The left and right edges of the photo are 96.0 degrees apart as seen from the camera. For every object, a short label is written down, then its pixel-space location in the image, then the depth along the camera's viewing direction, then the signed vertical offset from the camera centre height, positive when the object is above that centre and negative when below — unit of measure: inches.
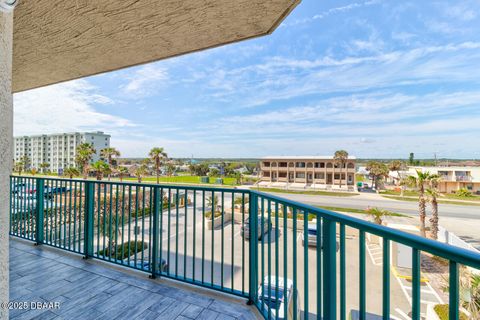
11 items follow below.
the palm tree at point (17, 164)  1304.5 -9.1
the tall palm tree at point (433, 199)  498.3 -88.2
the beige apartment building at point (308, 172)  1369.3 -70.5
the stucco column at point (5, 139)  39.7 +4.5
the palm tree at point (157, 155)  1021.0 +35.1
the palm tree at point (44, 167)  1662.9 -31.7
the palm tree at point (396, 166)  1364.4 -30.5
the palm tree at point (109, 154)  1120.2 +45.3
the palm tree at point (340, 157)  1300.4 +26.8
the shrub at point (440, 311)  211.0 -154.8
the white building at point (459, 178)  1195.9 -96.8
